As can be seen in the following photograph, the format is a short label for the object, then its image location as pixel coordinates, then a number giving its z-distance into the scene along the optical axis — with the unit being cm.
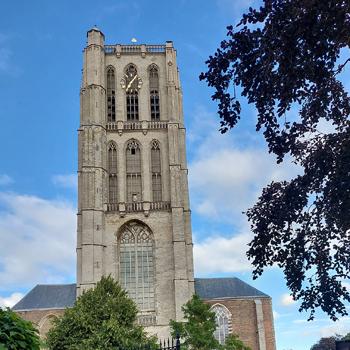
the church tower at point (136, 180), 3406
